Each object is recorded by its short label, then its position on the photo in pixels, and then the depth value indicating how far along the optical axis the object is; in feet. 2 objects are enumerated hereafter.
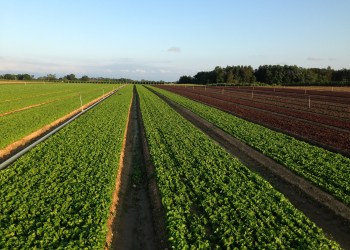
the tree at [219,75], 584.32
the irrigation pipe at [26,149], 54.77
